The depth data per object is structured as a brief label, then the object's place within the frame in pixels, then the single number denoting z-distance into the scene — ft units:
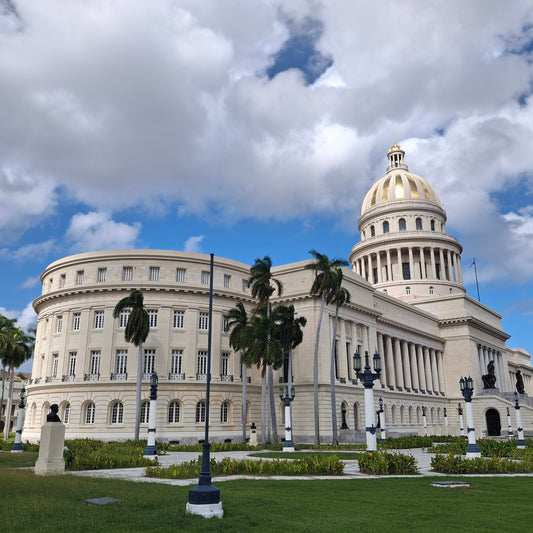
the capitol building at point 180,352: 162.91
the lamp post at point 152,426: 90.99
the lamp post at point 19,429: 118.42
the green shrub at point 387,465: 71.51
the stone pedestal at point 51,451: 68.13
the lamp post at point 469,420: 90.95
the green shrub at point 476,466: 73.92
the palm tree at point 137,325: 149.07
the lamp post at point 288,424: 121.08
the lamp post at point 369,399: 87.66
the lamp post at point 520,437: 126.00
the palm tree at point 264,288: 154.37
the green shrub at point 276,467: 70.23
